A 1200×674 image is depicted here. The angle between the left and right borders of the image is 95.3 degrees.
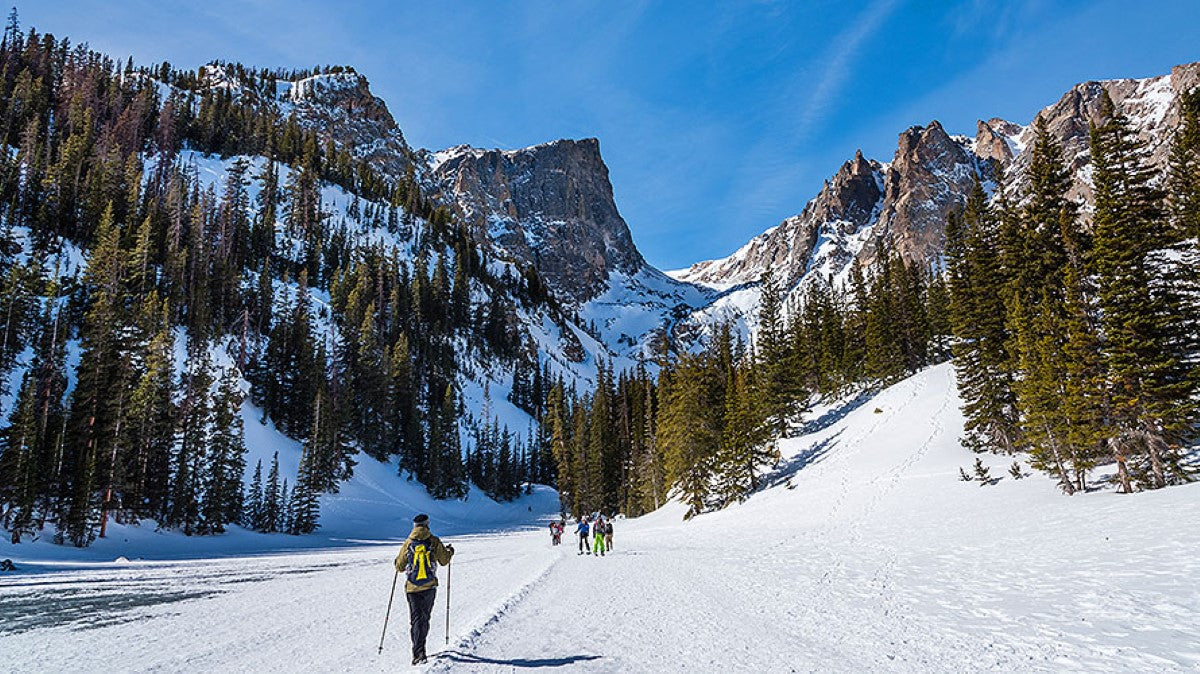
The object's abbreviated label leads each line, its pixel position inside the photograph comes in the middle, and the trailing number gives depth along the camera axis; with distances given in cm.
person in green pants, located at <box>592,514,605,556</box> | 2737
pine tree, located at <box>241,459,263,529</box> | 5119
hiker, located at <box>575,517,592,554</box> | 2806
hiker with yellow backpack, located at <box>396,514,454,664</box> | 820
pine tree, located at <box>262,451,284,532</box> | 5116
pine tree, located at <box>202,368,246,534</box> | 4472
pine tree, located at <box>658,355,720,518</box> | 4534
